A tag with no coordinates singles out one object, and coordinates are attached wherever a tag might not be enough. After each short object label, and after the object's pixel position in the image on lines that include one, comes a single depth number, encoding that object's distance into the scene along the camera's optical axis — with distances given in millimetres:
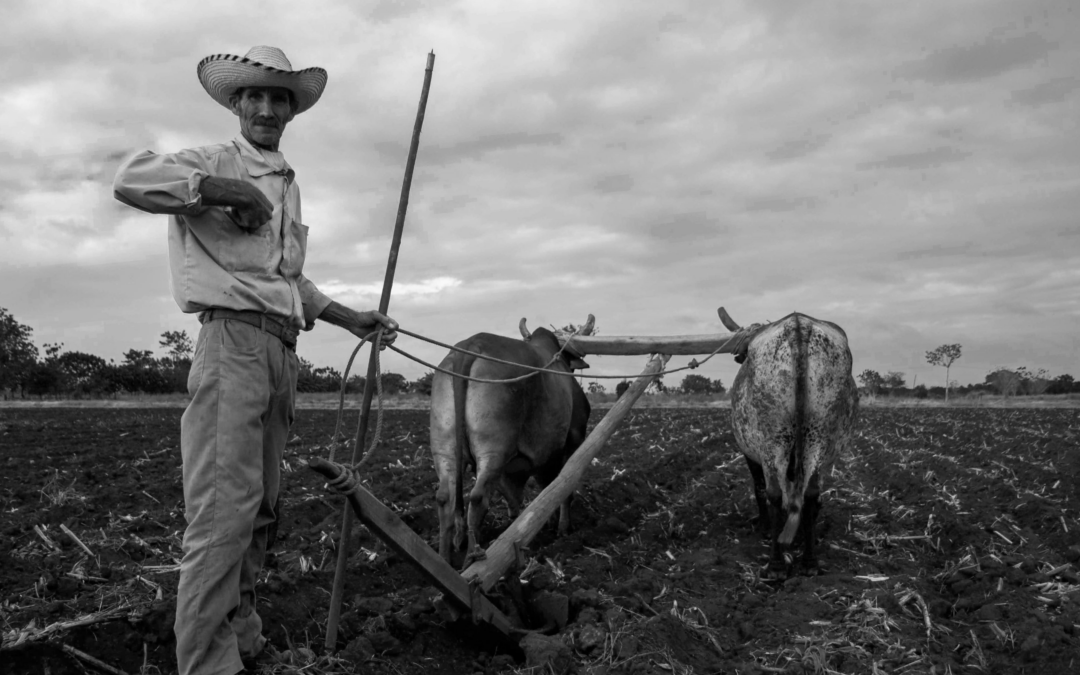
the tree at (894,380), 55631
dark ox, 5656
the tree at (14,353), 36094
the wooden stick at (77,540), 5366
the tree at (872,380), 47081
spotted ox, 5758
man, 3293
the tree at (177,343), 44534
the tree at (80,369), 36969
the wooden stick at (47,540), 5699
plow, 3479
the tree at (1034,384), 49062
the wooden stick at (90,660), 3518
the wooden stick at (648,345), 7109
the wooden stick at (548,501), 4367
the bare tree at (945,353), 51875
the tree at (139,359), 39594
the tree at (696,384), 42725
